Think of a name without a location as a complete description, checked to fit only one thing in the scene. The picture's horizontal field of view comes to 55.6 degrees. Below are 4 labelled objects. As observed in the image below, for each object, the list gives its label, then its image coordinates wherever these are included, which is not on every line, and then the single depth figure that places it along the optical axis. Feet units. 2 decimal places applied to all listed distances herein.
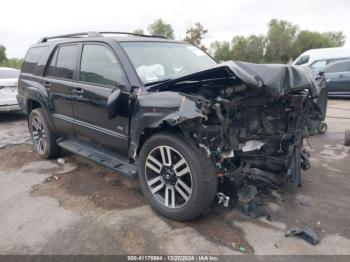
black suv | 9.82
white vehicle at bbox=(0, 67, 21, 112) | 27.43
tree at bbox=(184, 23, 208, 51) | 57.00
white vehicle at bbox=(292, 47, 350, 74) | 47.75
